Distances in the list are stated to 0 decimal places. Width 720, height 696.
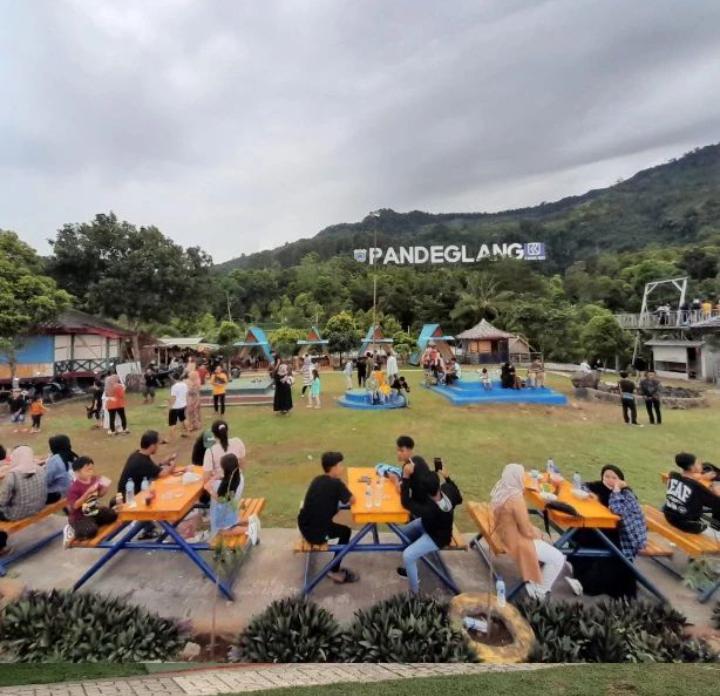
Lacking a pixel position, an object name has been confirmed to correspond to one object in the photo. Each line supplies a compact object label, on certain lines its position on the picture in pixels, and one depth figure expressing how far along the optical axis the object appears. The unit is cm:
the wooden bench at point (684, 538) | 354
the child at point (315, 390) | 1248
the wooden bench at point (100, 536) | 370
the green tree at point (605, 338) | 1978
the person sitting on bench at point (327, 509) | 372
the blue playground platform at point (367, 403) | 1224
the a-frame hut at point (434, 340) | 3011
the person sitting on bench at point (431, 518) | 350
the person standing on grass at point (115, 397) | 930
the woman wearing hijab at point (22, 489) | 411
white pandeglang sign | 6222
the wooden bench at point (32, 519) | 401
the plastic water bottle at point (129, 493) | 386
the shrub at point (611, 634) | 293
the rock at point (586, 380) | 1480
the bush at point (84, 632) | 296
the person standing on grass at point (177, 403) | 893
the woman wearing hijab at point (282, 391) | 1134
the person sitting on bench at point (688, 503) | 381
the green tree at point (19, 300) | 1351
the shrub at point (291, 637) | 295
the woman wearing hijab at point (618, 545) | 358
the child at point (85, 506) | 375
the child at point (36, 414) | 1002
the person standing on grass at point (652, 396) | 1016
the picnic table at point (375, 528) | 362
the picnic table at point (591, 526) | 351
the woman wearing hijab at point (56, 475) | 468
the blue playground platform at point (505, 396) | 1285
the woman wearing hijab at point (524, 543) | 335
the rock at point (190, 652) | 300
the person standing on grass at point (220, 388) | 1145
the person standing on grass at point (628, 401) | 992
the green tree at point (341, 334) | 2914
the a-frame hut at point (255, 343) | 2756
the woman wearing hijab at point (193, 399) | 954
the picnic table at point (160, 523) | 360
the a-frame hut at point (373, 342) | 2819
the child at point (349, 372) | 1523
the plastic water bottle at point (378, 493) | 380
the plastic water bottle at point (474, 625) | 311
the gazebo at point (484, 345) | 3133
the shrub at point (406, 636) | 290
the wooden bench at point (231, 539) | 354
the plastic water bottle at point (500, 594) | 315
